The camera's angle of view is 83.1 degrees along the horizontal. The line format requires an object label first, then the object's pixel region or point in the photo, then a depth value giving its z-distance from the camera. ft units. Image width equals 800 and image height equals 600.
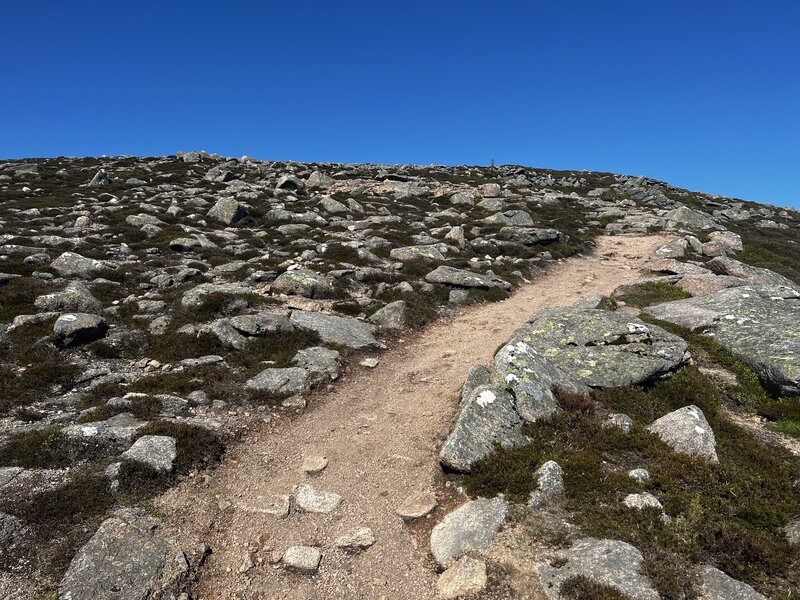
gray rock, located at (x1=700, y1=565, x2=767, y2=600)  20.04
